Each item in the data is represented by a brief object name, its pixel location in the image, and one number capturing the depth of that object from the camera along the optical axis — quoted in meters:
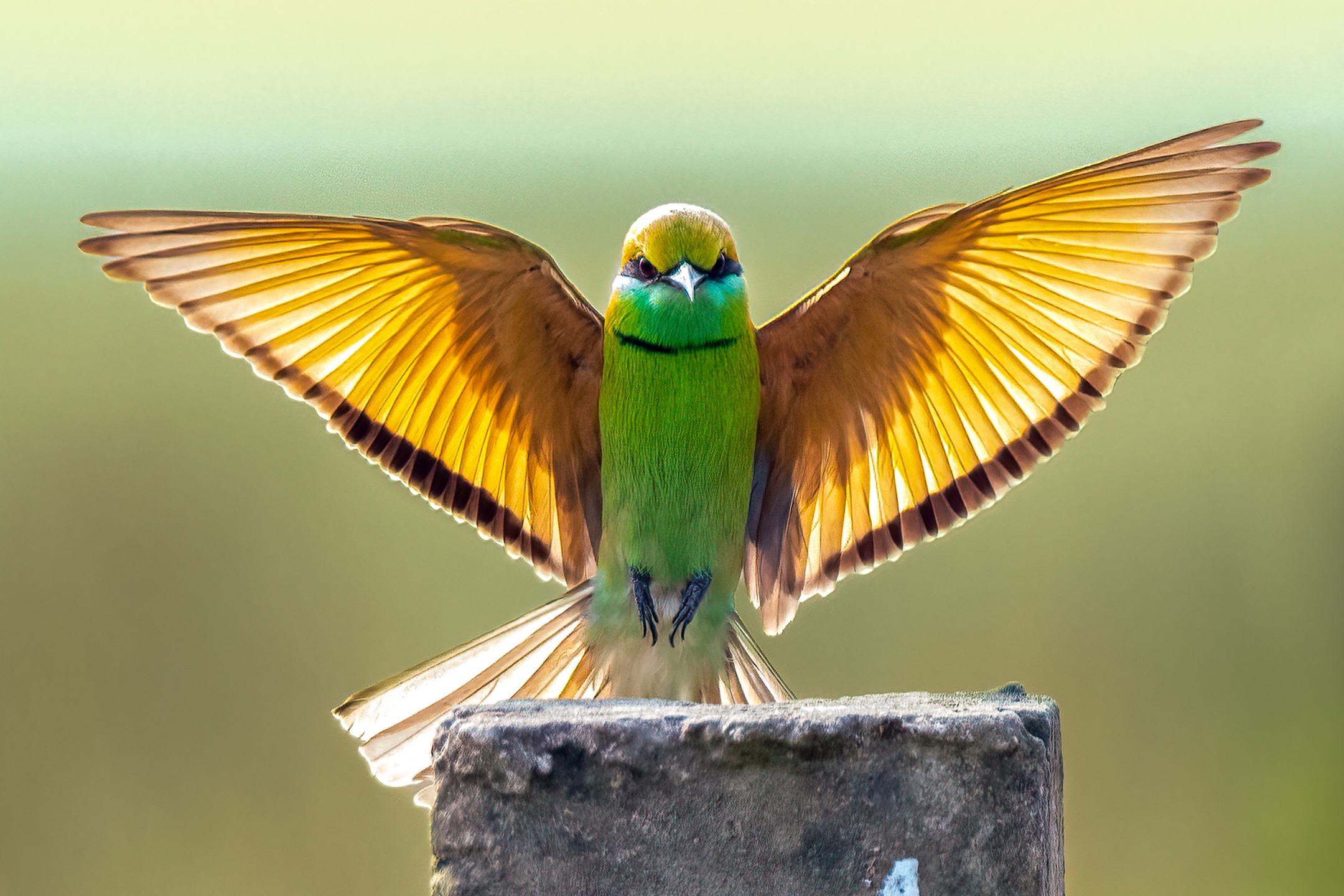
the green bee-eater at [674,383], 5.31
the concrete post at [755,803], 5.22
